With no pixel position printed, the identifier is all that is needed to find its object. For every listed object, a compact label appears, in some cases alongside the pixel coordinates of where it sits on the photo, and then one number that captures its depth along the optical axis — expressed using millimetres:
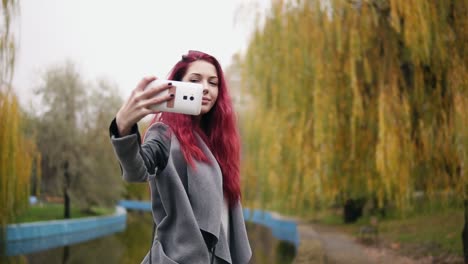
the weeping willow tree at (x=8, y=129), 5285
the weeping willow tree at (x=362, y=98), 4926
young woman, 1108
